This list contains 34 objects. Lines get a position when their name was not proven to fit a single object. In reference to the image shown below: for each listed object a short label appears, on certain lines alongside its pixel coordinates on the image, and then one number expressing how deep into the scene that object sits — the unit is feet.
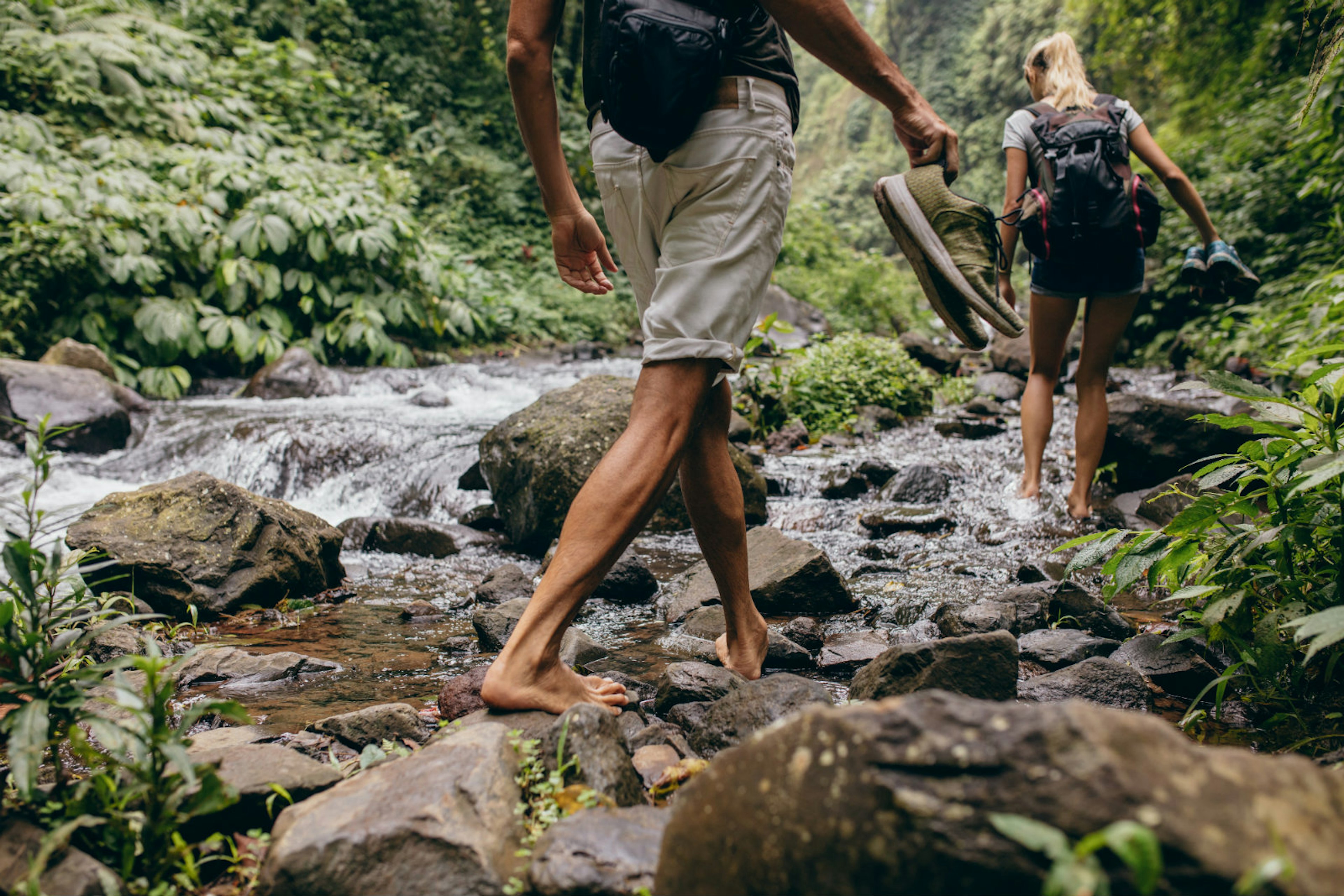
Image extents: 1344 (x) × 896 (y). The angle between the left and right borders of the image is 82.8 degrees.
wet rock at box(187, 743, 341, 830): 4.07
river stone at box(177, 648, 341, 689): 7.30
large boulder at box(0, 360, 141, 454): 19.36
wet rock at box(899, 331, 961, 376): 29.22
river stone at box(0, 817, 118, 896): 3.26
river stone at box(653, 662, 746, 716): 6.12
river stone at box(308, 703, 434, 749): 5.45
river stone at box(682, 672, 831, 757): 5.29
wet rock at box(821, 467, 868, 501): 15.31
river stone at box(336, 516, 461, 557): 13.12
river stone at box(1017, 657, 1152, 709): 6.09
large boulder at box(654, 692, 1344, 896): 2.13
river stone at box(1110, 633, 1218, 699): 6.23
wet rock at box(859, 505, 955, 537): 12.73
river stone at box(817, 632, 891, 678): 7.17
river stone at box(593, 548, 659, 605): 9.98
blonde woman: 11.39
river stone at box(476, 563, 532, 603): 9.77
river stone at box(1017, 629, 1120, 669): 6.88
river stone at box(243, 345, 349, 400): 26.27
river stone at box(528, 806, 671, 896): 3.25
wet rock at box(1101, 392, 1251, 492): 12.80
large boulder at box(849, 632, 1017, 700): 5.42
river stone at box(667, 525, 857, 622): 9.10
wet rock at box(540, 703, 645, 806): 4.26
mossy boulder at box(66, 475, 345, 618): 9.35
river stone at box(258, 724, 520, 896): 3.42
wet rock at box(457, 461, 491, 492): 16.57
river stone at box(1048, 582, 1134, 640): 7.66
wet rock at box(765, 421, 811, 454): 19.49
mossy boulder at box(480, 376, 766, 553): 13.08
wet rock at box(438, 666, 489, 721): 5.90
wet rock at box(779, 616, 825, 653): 7.88
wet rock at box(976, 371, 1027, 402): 24.91
